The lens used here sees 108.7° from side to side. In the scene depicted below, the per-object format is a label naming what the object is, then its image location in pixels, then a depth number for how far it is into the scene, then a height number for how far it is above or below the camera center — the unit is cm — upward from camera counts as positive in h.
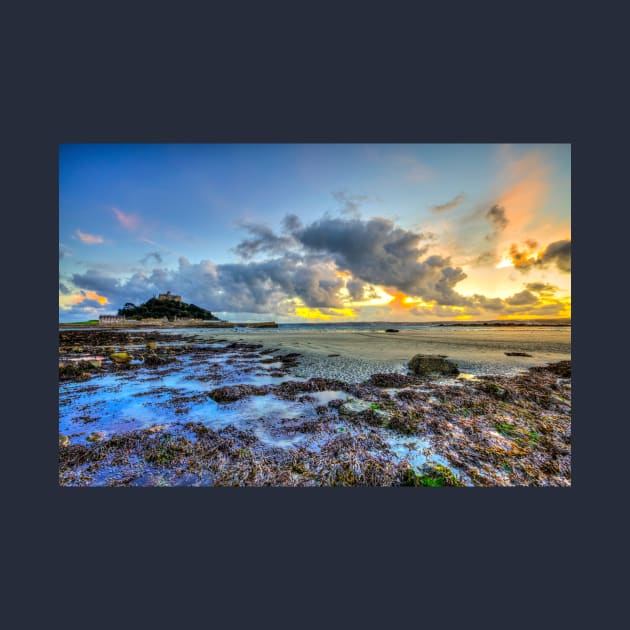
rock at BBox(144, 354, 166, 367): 1205 -257
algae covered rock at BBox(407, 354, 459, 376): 1011 -244
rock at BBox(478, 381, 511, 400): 705 -254
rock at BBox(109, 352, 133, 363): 1230 -240
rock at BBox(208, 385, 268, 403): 715 -265
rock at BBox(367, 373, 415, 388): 852 -264
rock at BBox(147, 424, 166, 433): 521 -268
